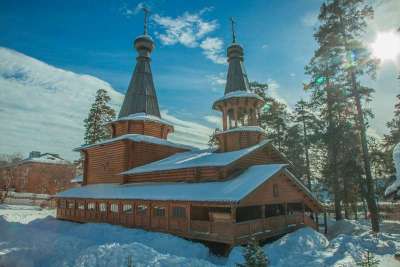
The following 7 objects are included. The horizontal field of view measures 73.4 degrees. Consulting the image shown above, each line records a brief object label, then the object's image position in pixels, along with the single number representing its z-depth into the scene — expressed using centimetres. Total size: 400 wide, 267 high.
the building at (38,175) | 5491
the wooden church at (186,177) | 1405
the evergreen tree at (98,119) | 4069
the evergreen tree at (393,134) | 2644
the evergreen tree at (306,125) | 3027
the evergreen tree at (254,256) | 643
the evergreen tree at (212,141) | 4490
